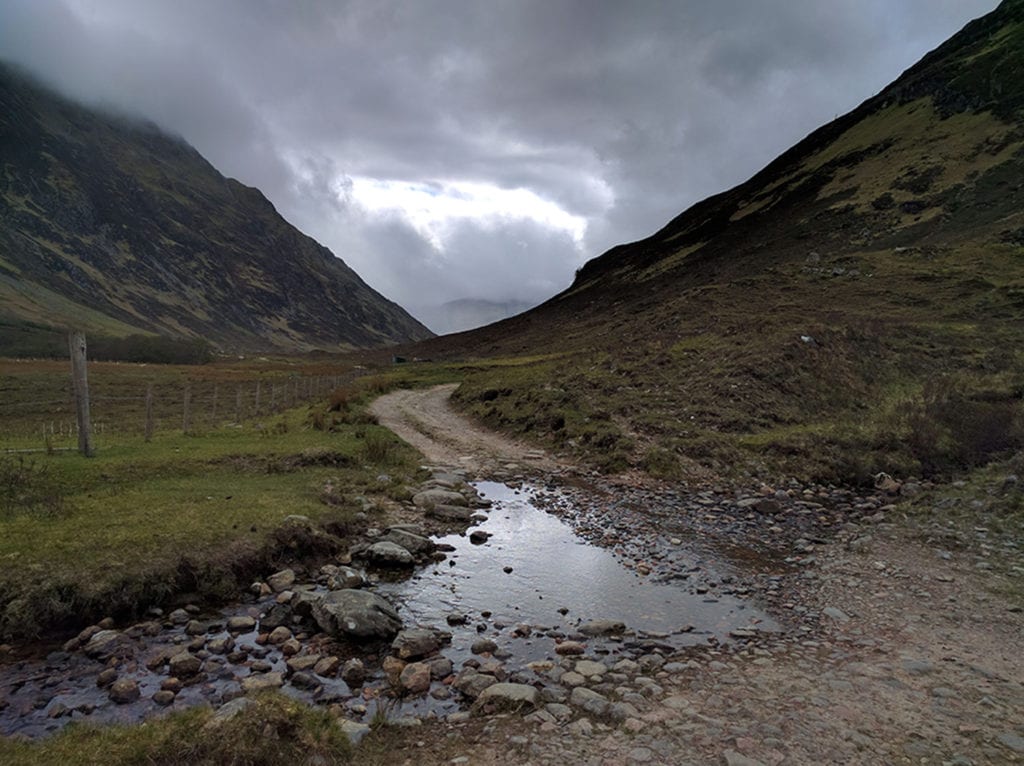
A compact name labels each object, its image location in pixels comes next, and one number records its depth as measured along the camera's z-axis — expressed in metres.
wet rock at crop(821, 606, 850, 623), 10.16
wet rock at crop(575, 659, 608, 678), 8.42
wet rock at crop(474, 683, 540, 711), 7.51
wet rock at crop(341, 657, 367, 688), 8.26
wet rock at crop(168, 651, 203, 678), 8.31
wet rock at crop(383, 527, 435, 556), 13.84
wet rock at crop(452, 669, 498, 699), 7.87
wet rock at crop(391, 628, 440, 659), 8.97
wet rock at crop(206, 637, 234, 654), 9.00
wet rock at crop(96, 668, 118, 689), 8.03
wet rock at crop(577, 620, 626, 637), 9.84
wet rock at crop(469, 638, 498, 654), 9.21
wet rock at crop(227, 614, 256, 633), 9.77
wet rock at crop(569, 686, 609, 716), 7.41
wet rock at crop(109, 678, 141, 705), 7.65
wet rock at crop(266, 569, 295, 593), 11.44
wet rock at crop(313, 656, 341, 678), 8.40
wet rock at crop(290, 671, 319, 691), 8.09
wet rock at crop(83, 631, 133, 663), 8.77
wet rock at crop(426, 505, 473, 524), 16.91
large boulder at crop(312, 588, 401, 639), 9.47
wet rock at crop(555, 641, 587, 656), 9.14
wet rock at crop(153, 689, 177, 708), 7.61
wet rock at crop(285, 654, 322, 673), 8.51
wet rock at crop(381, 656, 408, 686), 8.30
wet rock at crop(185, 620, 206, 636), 9.54
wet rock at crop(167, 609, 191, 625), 9.93
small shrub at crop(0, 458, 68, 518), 12.64
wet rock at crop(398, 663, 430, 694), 8.05
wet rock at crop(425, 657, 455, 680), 8.48
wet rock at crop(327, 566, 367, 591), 11.48
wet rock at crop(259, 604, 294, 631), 9.90
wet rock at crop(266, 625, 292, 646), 9.30
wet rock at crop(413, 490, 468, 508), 17.89
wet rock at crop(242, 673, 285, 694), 7.90
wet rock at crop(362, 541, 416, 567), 12.99
